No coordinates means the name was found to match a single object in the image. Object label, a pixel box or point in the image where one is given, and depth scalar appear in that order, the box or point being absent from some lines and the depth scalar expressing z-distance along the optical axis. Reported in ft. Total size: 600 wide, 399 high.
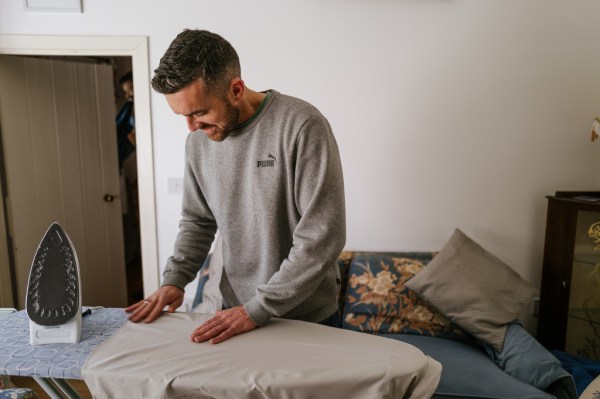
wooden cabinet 6.54
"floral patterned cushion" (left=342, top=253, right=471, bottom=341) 6.60
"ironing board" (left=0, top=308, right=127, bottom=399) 2.81
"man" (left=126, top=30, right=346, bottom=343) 3.19
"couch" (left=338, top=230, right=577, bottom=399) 5.19
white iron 3.17
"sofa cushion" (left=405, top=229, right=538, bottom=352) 6.21
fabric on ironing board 2.47
